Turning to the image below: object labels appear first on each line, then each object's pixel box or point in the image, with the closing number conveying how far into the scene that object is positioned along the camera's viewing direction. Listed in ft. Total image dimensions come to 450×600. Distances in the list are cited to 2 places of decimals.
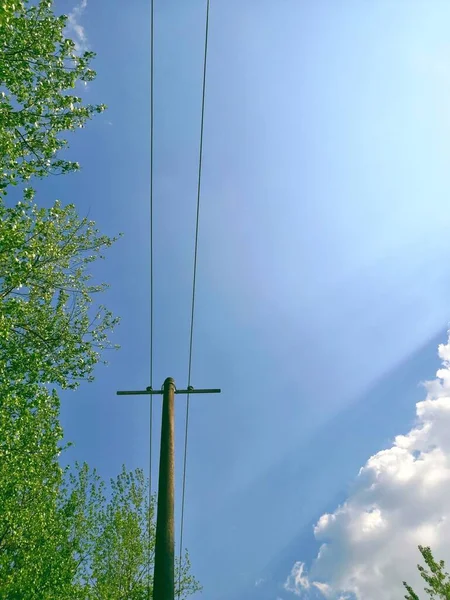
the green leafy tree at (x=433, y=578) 79.61
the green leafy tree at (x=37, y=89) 37.58
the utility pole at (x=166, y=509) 22.76
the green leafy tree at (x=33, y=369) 42.83
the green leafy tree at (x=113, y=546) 88.02
